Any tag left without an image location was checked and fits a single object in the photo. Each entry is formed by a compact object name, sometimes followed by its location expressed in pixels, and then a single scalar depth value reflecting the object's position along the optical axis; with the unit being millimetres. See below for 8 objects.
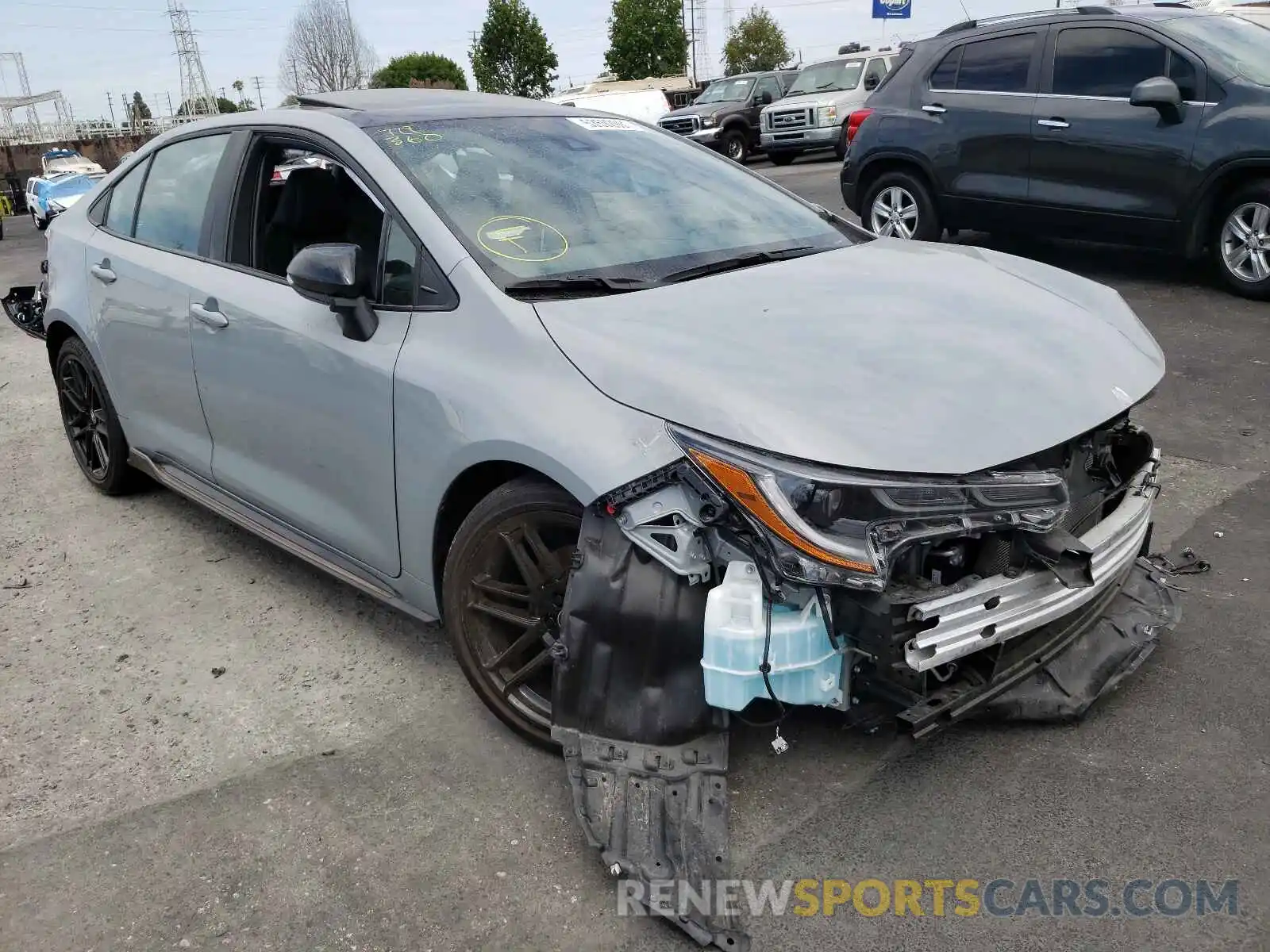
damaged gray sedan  2438
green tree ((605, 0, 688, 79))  66188
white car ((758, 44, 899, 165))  20344
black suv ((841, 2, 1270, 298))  7062
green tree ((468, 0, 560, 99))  65375
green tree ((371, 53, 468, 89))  75875
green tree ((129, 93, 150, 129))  94019
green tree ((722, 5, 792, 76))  72312
